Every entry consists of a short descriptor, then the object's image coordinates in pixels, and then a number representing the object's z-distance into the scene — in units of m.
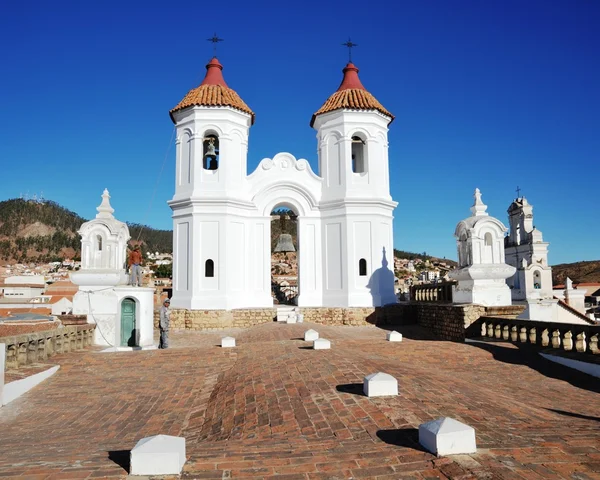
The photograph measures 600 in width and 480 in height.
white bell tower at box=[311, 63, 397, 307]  19.31
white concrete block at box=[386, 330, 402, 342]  11.52
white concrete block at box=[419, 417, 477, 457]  3.61
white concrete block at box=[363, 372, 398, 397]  5.20
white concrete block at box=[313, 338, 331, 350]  8.77
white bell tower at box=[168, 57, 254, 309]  18.83
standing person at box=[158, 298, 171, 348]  11.99
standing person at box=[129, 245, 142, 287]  12.80
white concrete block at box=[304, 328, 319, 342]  11.05
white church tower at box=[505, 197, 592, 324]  21.98
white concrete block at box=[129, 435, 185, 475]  3.50
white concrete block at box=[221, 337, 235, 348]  10.92
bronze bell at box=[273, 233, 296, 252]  22.17
